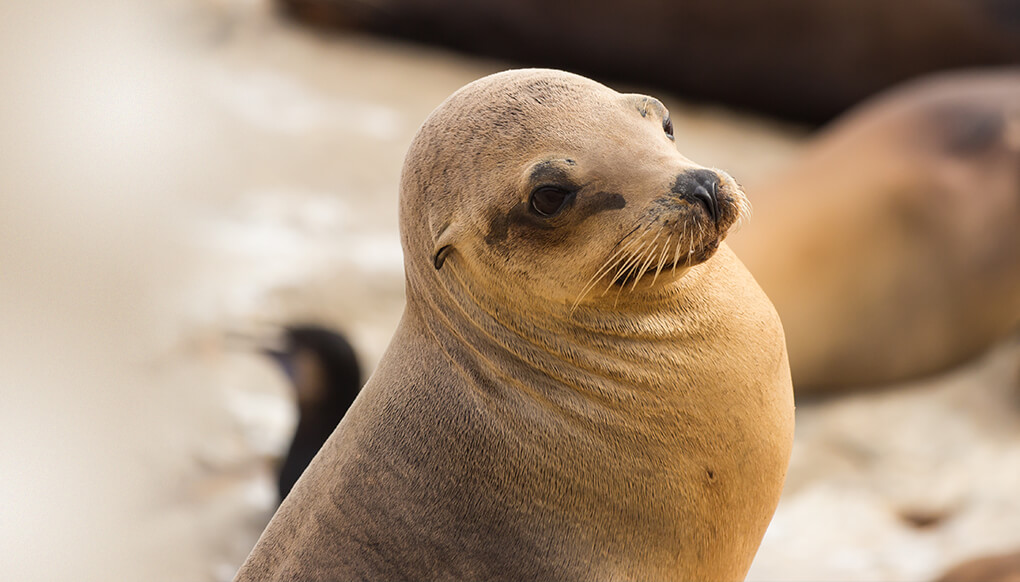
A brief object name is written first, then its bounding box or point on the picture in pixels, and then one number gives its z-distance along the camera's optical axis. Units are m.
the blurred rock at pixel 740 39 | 11.20
